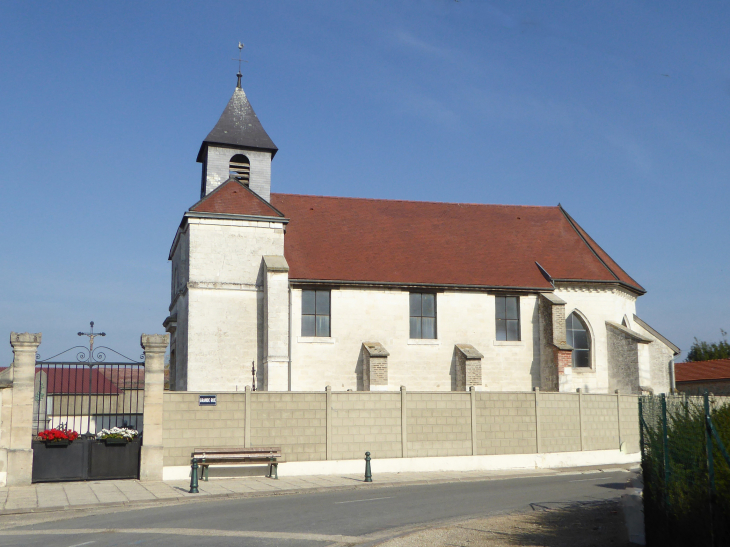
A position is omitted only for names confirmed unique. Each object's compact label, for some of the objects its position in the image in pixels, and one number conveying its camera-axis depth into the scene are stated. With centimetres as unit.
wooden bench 1736
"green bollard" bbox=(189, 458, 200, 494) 1504
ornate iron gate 1655
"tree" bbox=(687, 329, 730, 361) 6241
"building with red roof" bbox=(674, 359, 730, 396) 4169
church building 2584
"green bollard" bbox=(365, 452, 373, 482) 1717
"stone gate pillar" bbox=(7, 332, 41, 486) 1608
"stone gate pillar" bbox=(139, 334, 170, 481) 1717
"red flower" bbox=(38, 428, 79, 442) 1664
